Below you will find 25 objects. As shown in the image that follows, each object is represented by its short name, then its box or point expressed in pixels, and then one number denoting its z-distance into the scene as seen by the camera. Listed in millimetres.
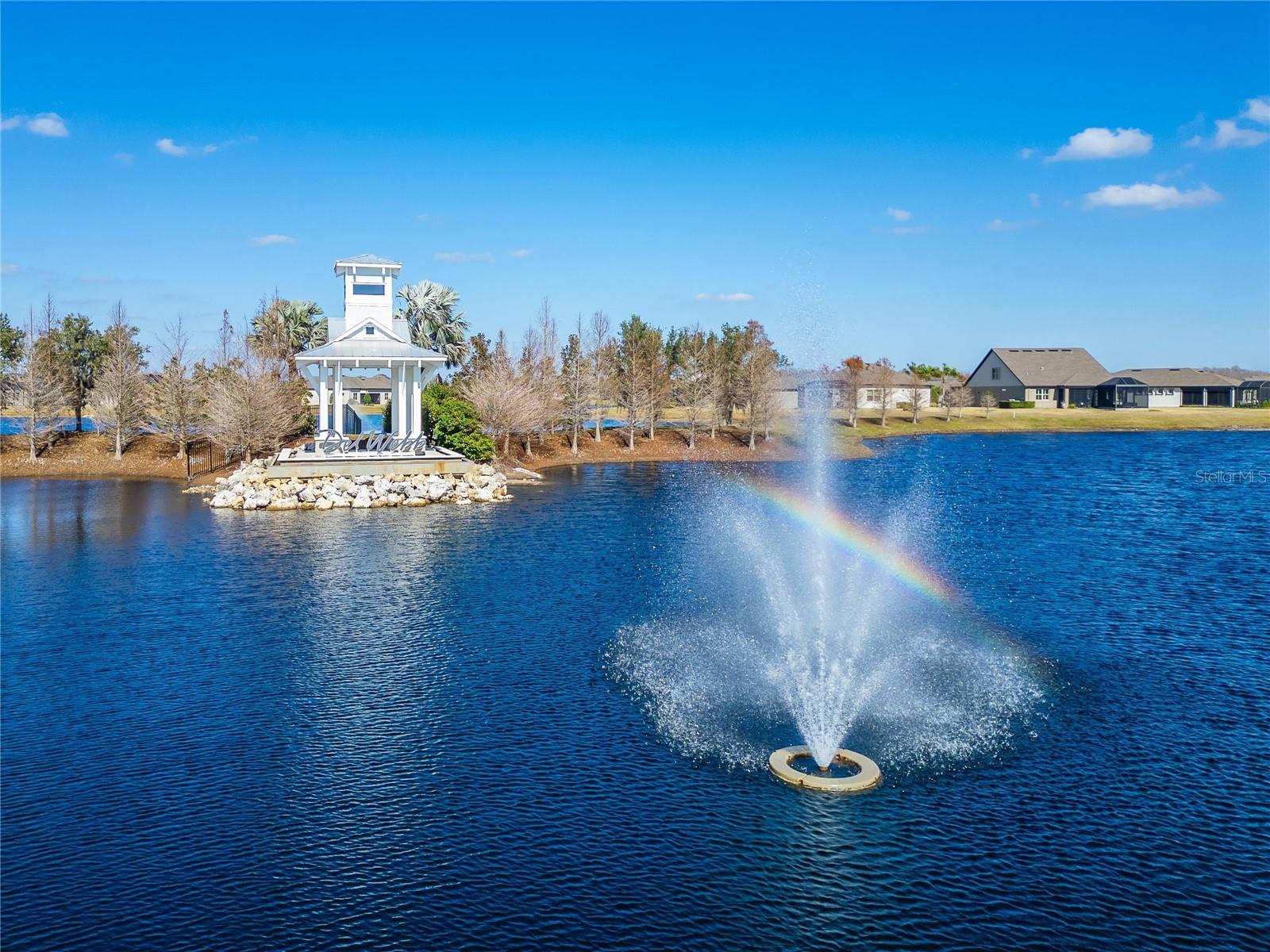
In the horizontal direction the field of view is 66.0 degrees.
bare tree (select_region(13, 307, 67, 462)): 63312
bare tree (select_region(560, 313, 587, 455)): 75875
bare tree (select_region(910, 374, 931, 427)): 104125
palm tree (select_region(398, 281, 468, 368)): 75812
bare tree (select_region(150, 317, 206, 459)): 63656
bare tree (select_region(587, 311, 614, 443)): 77125
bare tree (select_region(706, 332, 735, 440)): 80750
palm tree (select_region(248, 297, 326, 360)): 74250
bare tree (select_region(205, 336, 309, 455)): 58625
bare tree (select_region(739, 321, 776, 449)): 79188
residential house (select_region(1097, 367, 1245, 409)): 119562
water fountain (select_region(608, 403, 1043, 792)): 17583
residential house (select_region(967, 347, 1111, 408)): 122250
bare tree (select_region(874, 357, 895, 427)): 108688
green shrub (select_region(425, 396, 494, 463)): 57062
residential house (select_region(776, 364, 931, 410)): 98494
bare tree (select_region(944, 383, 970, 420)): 110188
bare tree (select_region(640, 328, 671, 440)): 80750
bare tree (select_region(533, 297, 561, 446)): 73062
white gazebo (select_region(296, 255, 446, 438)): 54219
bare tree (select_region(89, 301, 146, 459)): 64375
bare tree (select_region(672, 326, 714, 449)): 80625
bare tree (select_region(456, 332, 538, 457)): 66000
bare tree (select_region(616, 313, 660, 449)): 78375
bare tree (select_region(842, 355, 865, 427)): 98750
